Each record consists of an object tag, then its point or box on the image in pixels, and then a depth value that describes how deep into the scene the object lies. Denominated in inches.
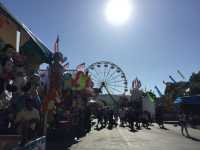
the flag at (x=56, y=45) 187.5
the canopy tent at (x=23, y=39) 133.4
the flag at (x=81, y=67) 352.9
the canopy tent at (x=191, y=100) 706.7
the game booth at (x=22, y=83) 133.2
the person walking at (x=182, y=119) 459.1
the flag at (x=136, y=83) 1070.8
